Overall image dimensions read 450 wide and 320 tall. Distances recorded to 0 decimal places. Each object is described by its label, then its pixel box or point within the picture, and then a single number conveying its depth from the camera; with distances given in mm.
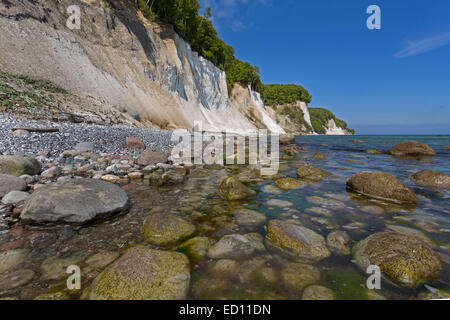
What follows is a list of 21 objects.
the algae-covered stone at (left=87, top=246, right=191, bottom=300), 1934
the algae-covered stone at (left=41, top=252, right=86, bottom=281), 2242
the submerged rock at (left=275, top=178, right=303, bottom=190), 5891
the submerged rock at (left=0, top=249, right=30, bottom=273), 2334
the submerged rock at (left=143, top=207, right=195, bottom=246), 3060
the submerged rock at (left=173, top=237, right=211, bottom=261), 2691
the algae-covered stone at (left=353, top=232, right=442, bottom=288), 2229
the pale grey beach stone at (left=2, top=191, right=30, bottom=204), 3793
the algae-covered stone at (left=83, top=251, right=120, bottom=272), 2404
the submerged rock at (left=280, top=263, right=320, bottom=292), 2168
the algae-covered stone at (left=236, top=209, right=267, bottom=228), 3619
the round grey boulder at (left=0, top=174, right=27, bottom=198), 4082
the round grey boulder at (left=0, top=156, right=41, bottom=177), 4836
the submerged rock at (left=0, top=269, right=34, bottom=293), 2046
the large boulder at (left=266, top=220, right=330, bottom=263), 2688
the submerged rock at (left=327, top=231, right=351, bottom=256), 2814
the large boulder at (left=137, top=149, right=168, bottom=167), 7950
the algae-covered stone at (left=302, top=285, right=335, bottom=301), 2002
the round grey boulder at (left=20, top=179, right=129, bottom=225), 3172
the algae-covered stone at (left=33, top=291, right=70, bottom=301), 1941
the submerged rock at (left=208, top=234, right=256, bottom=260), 2670
